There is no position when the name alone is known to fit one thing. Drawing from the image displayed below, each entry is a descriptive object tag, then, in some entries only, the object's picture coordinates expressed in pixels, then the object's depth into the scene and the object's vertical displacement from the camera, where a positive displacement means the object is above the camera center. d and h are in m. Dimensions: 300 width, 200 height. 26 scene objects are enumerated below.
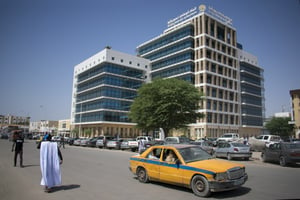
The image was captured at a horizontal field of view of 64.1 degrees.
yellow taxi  6.93 -1.28
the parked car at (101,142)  36.72 -2.33
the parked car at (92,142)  40.66 -2.67
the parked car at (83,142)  42.84 -2.76
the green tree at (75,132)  75.81 -1.77
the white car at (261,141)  28.57 -1.26
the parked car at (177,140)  24.25 -1.16
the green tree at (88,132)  68.25 -1.52
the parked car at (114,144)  33.76 -2.34
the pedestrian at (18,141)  12.95 -0.86
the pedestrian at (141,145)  23.27 -1.68
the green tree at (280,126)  70.76 +1.35
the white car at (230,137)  38.27 -1.20
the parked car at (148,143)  25.89 -1.63
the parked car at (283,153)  15.09 -1.46
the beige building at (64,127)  102.74 -0.37
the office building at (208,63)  62.62 +18.43
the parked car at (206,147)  23.37 -1.73
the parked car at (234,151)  19.36 -1.71
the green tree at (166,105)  35.59 +3.56
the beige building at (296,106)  53.22 +5.44
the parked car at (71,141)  48.09 -2.93
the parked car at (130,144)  29.75 -2.16
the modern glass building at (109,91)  67.61 +10.84
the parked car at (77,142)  45.16 -2.92
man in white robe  7.58 -1.24
